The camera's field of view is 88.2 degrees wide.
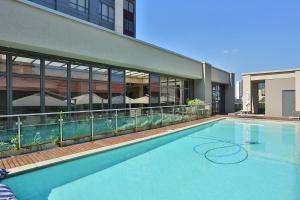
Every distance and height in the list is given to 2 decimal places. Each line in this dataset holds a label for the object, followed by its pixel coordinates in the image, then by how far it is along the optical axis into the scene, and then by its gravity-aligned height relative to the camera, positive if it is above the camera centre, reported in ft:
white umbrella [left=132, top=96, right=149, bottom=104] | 34.34 -0.04
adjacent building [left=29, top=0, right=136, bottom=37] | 44.61 +29.37
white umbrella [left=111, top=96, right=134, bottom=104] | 30.26 -0.04
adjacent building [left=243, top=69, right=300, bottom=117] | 44.51 +2.36
